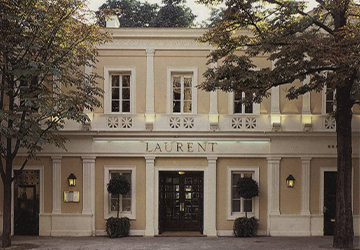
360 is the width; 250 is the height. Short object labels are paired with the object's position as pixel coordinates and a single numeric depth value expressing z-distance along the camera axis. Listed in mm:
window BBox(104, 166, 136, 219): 18562
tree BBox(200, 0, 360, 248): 13906
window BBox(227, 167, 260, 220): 18547
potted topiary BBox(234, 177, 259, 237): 17938
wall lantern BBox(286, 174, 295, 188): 18381
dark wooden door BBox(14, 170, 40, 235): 18734
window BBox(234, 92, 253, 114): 18812
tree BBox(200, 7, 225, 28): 34031
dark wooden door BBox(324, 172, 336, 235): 18562
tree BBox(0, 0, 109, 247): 14352
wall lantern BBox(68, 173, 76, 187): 18406
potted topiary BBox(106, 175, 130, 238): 17891
